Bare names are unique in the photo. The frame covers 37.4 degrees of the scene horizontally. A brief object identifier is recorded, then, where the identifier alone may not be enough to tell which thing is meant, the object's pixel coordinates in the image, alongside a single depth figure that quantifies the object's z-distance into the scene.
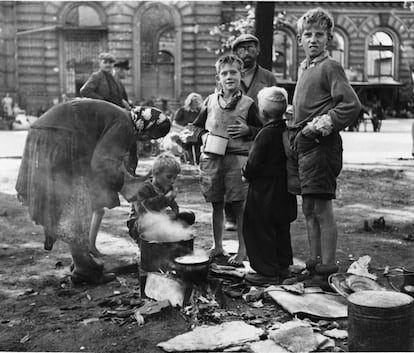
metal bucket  3.45
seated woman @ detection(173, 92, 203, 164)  10.78
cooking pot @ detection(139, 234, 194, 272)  4.80
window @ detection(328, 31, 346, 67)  34.56
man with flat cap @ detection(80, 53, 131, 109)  8.98
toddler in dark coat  5.12
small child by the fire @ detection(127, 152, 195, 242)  5.23
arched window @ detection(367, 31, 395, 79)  35.31
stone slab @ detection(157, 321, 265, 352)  3.76
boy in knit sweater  4.71
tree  11.24
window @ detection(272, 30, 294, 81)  34.41
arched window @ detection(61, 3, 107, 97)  30.78
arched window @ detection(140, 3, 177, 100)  31.83
